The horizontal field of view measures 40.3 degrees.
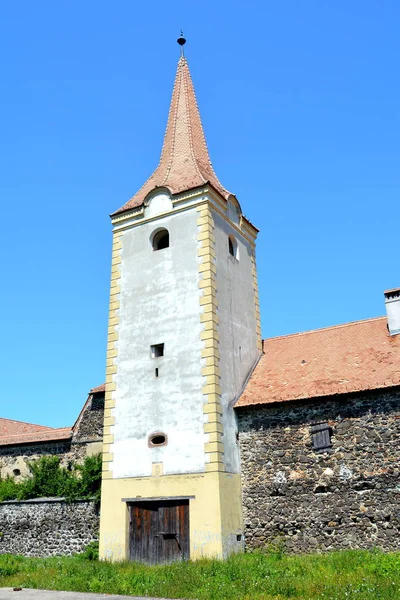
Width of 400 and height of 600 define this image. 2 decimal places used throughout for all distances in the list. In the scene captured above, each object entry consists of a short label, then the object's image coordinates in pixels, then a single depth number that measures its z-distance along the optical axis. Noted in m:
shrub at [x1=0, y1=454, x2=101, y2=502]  18.31
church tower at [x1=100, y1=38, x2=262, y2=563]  14.83
